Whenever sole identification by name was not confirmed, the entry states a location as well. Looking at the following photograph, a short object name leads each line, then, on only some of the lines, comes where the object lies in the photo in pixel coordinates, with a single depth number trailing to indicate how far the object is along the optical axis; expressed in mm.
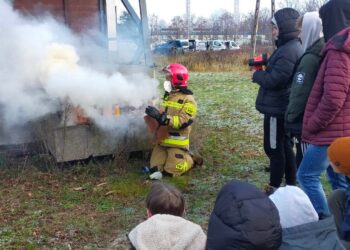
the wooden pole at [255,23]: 16044
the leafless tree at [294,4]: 33375
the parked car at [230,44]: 40647
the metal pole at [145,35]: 6754
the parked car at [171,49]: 25169
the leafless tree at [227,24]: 55312
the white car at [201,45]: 40231
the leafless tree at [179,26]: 57991
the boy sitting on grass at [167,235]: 2049
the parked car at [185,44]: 35959
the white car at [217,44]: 39875
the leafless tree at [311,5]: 32522
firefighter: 5192
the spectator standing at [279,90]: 4262
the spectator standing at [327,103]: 3270
